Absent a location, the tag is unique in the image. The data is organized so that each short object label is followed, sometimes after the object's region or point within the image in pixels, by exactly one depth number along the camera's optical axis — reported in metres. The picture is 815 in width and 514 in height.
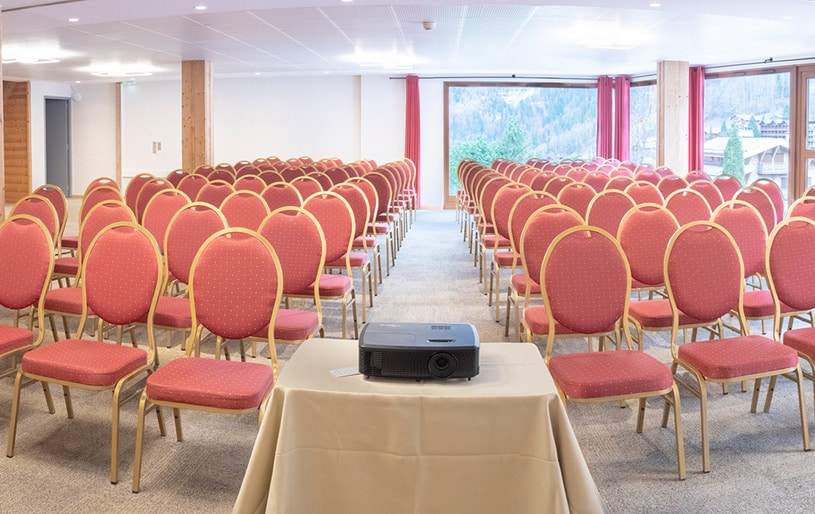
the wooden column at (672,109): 15.42
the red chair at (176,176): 10.71
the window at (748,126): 15.73
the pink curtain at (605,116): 19.33
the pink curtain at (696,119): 17.02
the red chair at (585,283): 3.92
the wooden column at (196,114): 14.80
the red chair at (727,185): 8.59
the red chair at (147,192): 8.00
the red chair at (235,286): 3.80
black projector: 2.35
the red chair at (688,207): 6.61
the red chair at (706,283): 3.93
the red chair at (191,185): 8.94
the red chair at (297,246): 4.93
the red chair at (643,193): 7.39
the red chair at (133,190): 8.54
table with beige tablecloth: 2.32
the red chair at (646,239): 5.23
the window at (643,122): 18.92
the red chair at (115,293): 3.71
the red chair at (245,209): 6.36
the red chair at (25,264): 4.33
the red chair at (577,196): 7.12
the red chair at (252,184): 8.41
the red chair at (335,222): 6.01
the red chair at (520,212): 6.19
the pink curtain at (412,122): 19.06
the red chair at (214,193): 7.76
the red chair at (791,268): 4.39
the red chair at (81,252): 4.94
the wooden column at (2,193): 6.79
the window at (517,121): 19.58
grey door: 21.73
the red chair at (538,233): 4.86
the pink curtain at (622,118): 19.17
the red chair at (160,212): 6.41
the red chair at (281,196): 7.48
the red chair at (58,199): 7.56
